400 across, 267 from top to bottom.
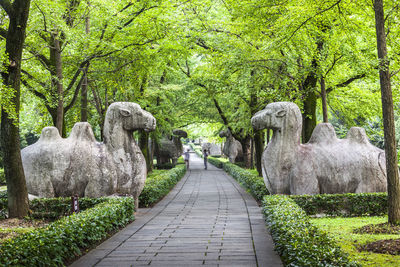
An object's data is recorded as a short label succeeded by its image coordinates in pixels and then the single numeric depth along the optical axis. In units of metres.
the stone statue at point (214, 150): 69.81
